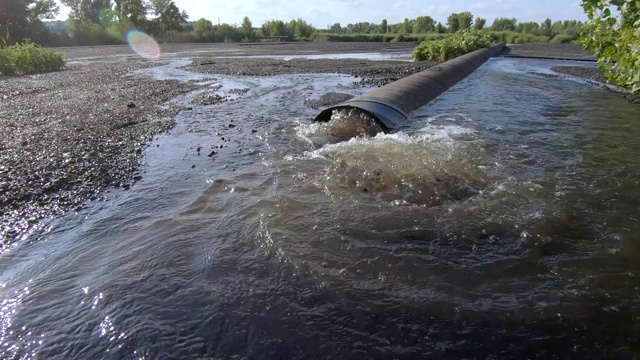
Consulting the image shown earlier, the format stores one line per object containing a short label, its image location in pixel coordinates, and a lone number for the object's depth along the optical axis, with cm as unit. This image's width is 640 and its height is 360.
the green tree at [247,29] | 6318
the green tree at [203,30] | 6034
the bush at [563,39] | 4304
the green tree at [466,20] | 6869
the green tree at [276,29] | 6719
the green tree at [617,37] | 585
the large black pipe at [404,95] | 876
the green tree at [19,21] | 4250
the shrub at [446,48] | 2552
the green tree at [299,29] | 6806
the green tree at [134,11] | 6125
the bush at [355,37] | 5916
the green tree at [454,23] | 6988
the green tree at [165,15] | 6297
